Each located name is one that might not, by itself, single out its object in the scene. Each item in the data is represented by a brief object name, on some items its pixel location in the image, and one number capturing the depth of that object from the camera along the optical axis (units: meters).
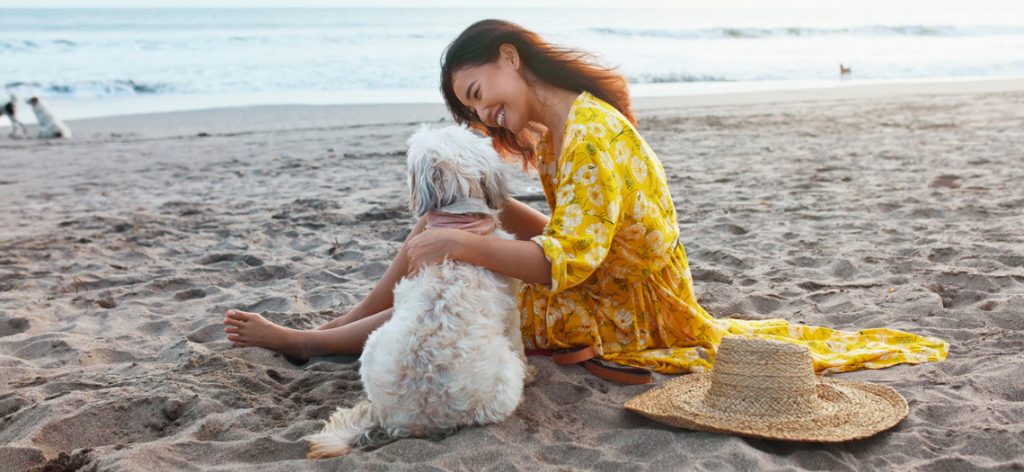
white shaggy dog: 2.41
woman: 2.61
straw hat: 2.41
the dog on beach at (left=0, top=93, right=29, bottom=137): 12.16
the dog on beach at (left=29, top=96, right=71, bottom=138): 11.86
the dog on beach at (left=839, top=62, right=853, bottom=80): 20.92
